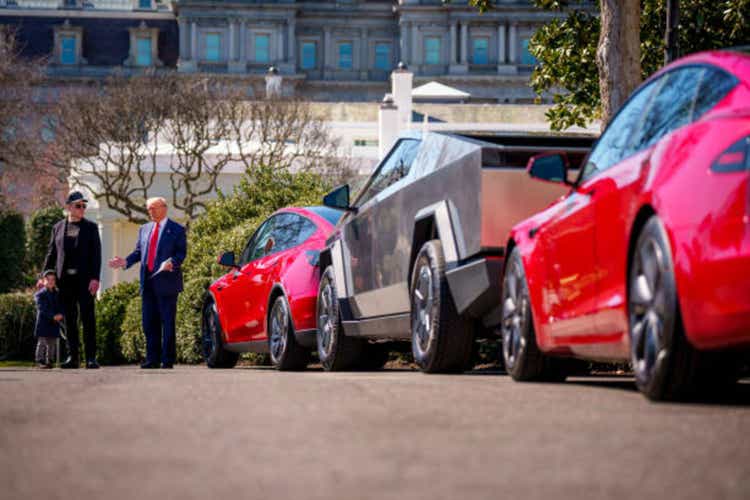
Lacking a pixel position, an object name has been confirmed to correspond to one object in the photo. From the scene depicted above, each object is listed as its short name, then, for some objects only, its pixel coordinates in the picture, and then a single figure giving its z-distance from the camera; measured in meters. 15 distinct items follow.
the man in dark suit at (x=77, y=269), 14.09
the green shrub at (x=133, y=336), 21.12
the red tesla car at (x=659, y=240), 5.57
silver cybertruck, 8.40
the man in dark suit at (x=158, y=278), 13.80
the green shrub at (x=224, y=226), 19.02
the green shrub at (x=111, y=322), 23.66
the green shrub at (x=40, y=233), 59.06
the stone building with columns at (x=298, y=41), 100.94
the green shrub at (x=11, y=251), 50.94
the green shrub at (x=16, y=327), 29.53
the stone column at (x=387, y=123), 57.56
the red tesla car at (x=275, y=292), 12.45
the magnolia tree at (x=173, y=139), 48.38
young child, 21.05
